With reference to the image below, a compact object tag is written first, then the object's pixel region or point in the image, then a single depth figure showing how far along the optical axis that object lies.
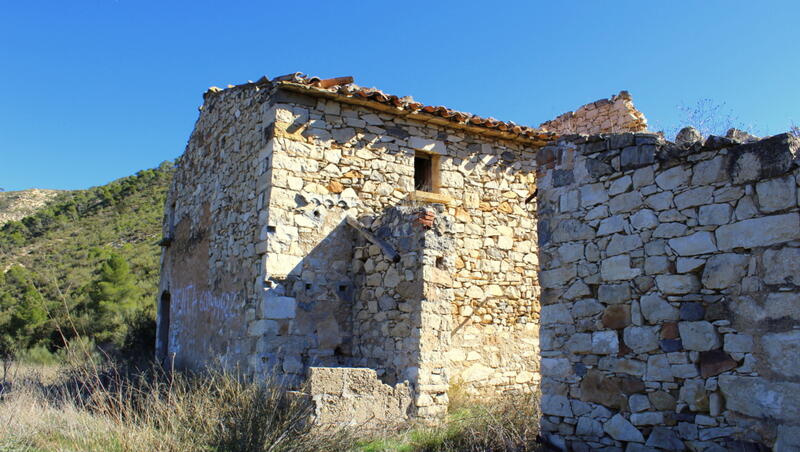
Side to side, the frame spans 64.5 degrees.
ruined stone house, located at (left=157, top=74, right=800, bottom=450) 4.34
